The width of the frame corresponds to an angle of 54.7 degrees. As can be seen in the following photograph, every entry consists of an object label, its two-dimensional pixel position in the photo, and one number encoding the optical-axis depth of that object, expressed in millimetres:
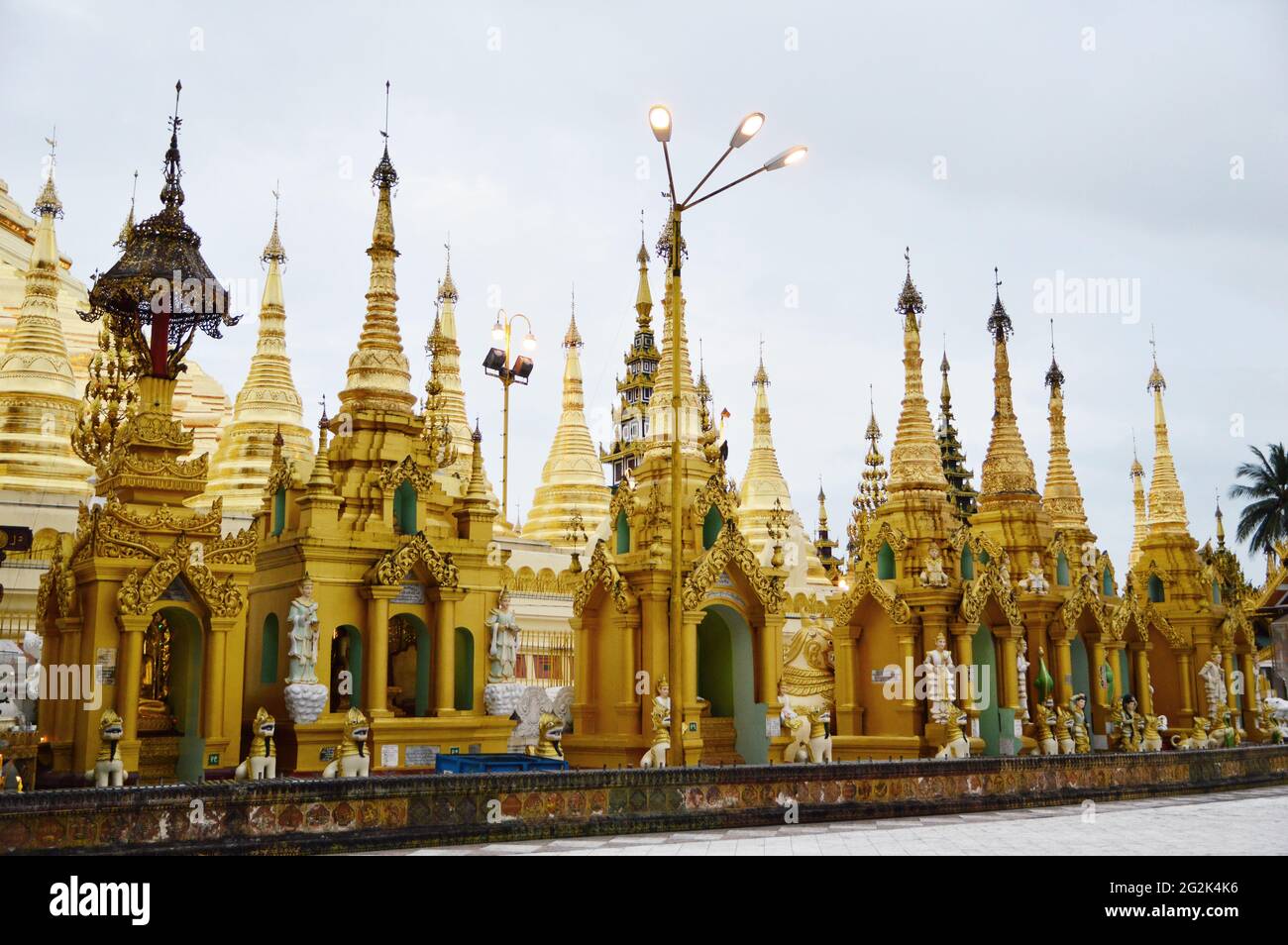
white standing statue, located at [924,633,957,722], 27078
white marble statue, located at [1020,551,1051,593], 31188
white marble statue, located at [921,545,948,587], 27766
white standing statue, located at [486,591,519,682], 23297
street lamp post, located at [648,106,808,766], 15742
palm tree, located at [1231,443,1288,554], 51344
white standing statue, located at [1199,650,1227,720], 36562
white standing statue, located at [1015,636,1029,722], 29484
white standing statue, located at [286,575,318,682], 20766
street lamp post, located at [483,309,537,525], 49594
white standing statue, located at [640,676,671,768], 20375
